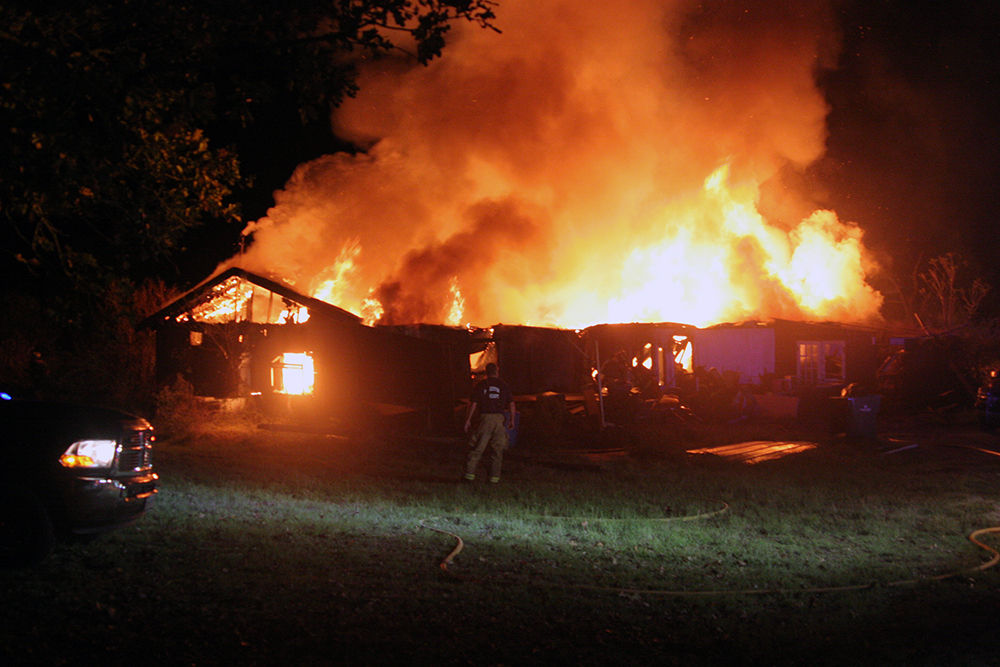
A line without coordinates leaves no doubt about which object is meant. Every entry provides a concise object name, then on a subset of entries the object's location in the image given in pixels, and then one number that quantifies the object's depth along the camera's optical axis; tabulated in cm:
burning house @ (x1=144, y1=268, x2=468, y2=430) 1988
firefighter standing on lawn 1073
